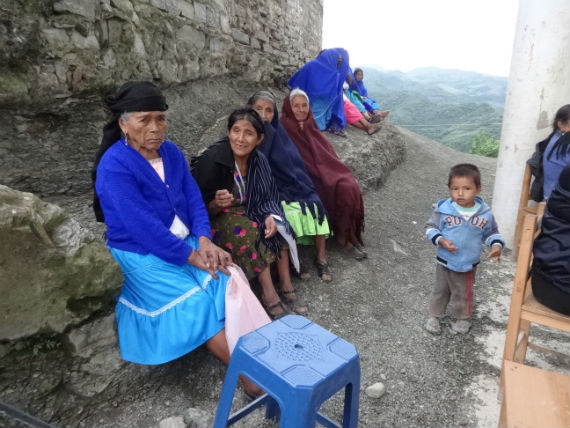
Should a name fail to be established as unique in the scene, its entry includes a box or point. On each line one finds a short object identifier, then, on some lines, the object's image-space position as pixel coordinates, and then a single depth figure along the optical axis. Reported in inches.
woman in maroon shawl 137.3
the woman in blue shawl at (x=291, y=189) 121.8
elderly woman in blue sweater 73.5
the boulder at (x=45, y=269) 59.1
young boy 94.2
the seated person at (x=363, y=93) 267.9
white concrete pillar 132.6
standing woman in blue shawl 212.4
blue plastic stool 51.4
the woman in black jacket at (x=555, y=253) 70.7
